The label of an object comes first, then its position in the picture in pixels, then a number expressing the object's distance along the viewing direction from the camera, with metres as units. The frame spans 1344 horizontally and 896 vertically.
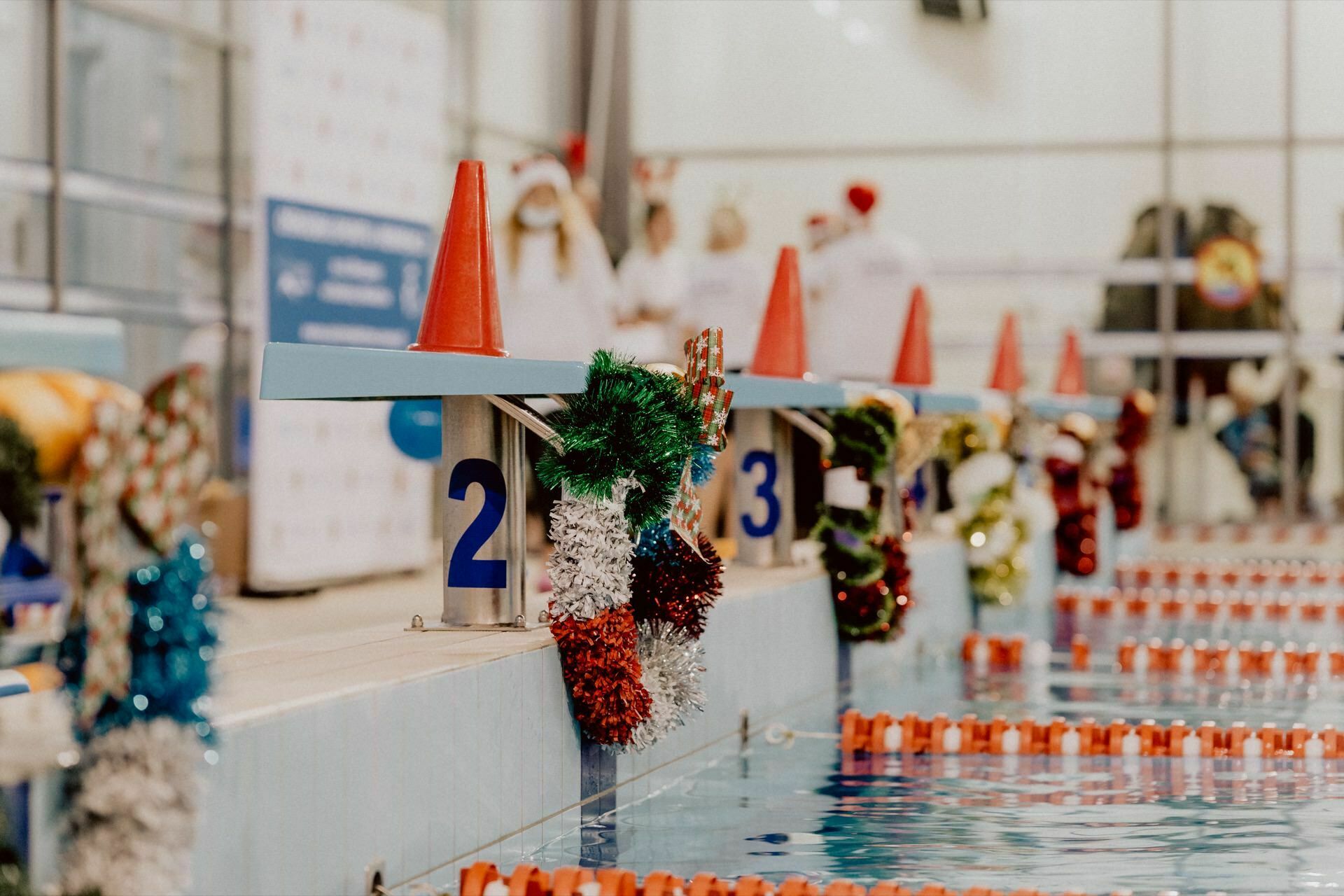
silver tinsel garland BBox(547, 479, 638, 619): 4.52
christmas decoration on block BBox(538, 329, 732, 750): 4.53
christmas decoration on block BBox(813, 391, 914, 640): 6.92
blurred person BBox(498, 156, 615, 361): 8.84
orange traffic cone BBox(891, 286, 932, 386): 9.06
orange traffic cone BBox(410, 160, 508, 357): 4.58
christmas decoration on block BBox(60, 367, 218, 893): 2.71
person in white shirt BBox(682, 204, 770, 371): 9.72
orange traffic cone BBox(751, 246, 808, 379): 7.18
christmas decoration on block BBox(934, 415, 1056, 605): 9.30
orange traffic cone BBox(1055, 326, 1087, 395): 13.69
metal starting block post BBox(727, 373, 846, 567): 6.99
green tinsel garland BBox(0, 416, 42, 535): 2.61
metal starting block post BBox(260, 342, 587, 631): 4.70
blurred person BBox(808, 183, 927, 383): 9.80
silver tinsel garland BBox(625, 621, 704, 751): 4.75
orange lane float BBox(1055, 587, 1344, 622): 9.88
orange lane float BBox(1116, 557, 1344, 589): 11.59
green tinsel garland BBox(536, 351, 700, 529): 4.52
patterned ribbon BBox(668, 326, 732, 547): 4.87
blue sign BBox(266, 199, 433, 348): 8.41
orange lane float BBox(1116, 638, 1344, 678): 7.66
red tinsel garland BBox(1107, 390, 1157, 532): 13.17
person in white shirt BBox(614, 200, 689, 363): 9.55
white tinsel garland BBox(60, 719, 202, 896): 2.71
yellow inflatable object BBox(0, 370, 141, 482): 2.63
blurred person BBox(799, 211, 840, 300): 9.98
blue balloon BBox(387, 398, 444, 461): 7.52
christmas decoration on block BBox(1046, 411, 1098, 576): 10.91
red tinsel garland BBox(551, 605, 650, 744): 4.52
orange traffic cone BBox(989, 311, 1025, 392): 11.64
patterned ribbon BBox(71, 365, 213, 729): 2.69
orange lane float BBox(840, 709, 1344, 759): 5.64
